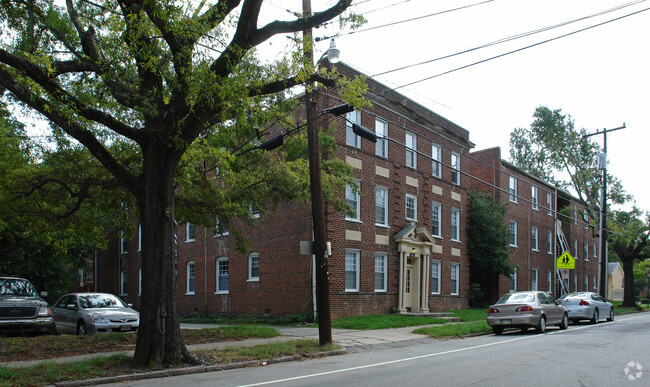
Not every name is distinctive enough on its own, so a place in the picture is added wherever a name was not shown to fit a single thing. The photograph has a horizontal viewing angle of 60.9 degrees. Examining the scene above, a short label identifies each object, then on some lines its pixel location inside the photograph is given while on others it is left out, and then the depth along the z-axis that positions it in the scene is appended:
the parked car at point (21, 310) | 15.39
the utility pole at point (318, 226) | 13.85
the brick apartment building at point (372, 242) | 22.27
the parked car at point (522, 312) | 17.92
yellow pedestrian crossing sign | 26.00
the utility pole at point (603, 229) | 33.09
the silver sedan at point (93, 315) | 16.03
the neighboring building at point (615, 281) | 68.02
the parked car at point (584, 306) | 22.83
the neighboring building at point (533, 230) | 35.56
